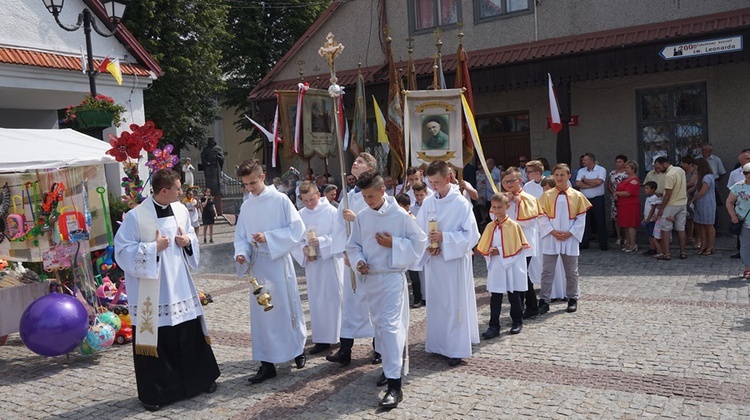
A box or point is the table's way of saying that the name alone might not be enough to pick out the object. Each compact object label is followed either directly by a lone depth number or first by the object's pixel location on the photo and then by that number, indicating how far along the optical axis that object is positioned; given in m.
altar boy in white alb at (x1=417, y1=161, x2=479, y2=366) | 6.12
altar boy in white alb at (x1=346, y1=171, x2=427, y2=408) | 5.31
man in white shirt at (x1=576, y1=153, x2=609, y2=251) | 12.87
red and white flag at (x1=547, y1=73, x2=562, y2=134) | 13.59
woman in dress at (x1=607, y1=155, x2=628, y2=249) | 12.91
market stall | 7.57
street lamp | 10.11
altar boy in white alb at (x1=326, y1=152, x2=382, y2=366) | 6.10
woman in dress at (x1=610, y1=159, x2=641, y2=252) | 12.20
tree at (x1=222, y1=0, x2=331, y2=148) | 28.77
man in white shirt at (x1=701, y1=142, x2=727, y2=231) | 12.42
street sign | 11.84
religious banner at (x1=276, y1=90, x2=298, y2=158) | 14.81
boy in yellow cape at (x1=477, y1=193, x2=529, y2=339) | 6.93
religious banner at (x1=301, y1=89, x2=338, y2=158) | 14.40
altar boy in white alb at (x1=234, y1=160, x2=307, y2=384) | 6.05
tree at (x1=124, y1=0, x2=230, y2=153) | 24.48
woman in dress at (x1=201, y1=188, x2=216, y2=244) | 17.50
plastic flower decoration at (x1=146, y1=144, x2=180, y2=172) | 7.76
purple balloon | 6.74
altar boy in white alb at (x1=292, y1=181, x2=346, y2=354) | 6.83
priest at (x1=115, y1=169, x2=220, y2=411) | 5.51
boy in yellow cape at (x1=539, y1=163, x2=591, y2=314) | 7.95
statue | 23.67
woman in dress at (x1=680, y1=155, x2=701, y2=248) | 11.79
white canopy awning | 7.31
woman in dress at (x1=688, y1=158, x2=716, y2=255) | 11.34
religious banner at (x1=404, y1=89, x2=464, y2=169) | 10.56
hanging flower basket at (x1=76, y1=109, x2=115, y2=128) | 9.72
